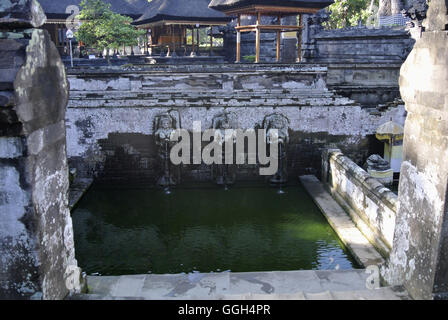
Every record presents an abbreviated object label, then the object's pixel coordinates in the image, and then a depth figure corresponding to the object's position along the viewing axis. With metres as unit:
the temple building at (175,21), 21.62
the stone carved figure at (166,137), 10.25
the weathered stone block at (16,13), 3.16
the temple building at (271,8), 13.80
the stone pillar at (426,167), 3.37
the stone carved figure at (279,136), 10.35
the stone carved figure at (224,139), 10.34
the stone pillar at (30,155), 3.13
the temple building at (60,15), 23.15
